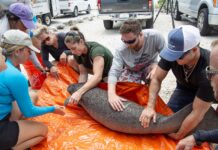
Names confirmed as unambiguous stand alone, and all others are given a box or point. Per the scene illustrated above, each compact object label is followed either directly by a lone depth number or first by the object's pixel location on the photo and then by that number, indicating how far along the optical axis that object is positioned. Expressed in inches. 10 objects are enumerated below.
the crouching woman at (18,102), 75.7
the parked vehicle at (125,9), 349.4
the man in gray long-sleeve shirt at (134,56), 98.4
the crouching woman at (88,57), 100.3
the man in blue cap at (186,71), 75.5
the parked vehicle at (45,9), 428.1
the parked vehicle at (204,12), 265.3
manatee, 84.9
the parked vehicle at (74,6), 562.6
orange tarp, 84.7
